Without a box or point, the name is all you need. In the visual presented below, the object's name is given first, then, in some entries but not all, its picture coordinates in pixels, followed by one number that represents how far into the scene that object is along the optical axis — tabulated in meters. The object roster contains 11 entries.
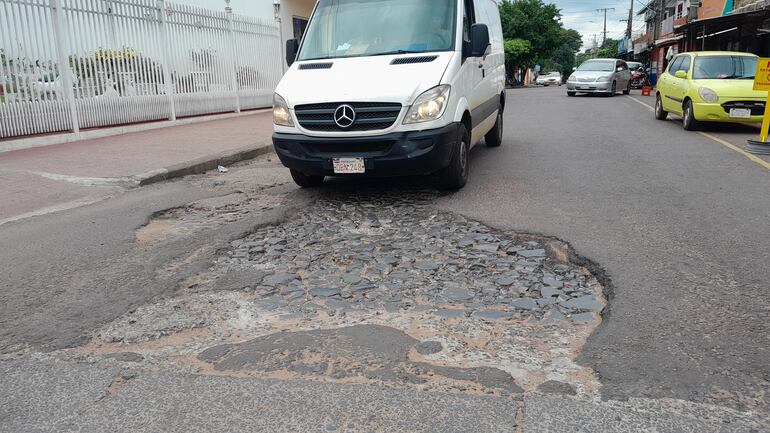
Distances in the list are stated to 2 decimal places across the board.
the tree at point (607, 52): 84.60
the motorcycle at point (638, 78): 34.94
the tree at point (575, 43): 127.20
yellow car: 10.88
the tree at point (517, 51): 46.53
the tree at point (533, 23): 49.12
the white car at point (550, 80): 58.44
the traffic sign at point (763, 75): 8.98
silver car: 23.81
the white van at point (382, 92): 5.73
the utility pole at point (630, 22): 65.29
